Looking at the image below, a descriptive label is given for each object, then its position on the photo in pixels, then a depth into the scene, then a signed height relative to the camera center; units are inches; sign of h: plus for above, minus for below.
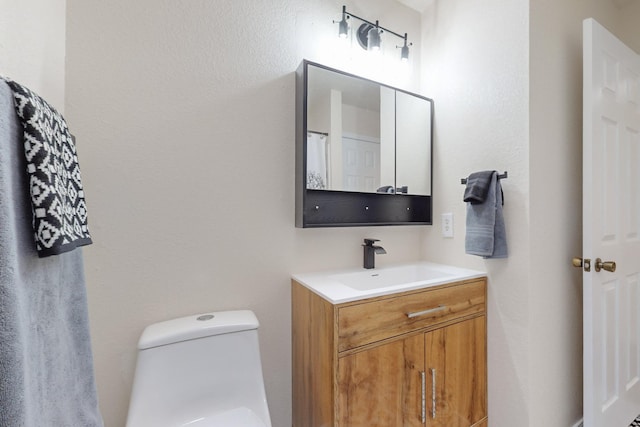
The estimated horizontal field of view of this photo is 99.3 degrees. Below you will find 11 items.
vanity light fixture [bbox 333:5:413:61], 62.1 +41.3
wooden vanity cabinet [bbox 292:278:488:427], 39.1 -23.5
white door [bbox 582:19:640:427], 50.6 -2.1
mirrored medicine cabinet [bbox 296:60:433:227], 53.3 +13.8
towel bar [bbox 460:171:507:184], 50.8 +7.3
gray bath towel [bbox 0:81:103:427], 16.7 -8.8
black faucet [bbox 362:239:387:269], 59.1 -8.5
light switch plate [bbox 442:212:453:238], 62.7 -2.3
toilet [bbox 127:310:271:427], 38.3 -24.2
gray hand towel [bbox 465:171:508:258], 49.6 -2.2
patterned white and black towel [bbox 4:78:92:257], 20.4 +2.9
